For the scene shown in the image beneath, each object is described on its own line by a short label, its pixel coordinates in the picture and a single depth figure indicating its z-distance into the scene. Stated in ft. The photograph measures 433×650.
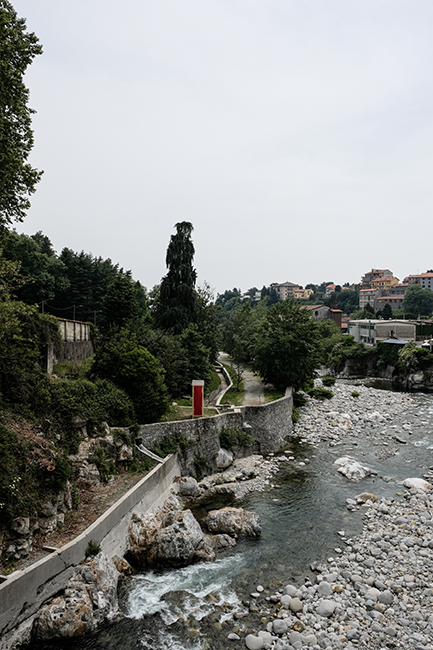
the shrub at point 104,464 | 49.23
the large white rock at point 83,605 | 31.17
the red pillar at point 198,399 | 69.36
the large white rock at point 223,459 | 67.97
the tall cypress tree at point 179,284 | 110.01
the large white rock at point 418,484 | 60.13
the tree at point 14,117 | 39.96
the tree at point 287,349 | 104.22
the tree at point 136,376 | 62.59
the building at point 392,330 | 197.36
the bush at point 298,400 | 110.49
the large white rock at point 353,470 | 65.51
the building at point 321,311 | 314.06
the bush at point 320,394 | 124.06
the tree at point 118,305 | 95.45
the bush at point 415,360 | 157.28
